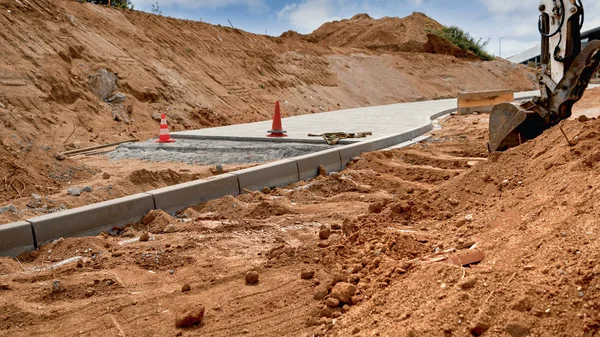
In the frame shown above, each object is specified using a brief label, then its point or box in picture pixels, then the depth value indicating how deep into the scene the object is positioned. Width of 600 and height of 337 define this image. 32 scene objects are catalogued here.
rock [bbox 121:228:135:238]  5.19
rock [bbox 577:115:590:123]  5.84
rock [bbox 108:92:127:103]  14.11
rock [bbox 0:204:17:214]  5.54
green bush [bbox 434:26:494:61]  38.78
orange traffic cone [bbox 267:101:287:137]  10.43
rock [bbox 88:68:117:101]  14.05
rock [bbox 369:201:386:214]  4.94
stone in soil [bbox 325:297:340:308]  3.24
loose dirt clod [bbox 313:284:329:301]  3.44
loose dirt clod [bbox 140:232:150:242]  4.95
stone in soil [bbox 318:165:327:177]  7.59
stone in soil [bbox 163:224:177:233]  5.18
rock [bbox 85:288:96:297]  3.76
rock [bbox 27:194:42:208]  5.91
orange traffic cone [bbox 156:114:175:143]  10.81
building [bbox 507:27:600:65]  53.01
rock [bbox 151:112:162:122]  14.38
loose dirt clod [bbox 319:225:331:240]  4.52
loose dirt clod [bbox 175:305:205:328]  3.24
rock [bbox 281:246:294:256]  4.23
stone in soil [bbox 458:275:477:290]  2.88
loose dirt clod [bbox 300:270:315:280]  3.75
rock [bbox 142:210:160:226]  5.52
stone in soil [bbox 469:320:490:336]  2.56
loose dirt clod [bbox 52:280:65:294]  3.79
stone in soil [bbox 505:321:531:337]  2.47
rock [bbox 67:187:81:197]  6.38
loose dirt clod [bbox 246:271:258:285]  3.79
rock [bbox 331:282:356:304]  3.27
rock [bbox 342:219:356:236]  4.45
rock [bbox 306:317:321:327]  3.12
